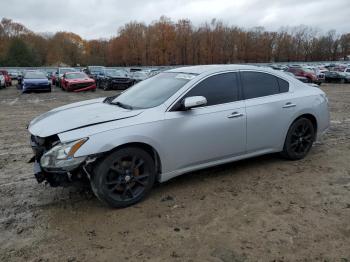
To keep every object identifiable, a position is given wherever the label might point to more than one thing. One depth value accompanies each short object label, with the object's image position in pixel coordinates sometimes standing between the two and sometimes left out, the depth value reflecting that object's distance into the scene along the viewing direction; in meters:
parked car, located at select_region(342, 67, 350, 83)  28.56
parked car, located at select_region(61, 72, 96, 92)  21.19
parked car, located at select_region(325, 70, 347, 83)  28.88
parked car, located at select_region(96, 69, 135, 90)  22.53
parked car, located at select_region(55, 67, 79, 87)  26.20
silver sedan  3.55
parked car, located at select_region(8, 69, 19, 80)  45.99
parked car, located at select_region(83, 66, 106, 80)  30.94
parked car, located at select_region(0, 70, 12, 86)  27.56
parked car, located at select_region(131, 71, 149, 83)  24.52
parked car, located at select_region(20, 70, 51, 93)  20.89
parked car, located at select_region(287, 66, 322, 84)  26.20
